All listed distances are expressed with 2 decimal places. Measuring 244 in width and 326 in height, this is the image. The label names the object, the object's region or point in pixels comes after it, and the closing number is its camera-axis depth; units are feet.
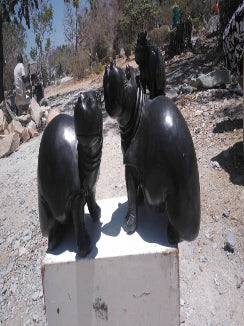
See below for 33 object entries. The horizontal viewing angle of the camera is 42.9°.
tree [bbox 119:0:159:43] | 44.68
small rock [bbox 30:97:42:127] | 19.12
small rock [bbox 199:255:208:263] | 7.69
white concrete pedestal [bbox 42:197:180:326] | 4.38
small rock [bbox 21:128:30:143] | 17.26
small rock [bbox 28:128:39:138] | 17.54
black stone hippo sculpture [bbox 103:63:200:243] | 4.06
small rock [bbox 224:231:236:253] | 7.83
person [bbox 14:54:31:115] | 21.46
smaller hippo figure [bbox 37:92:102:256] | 4.17
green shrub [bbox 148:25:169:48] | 41.32
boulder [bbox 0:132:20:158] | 15.81
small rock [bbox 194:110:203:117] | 14.28
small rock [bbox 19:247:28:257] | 8.79
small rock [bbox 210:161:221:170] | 10.56
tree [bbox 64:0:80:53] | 56.13
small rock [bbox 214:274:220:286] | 7.24
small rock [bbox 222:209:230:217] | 8.74
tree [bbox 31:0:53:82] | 48.62
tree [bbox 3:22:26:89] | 51.28
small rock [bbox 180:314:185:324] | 6.54
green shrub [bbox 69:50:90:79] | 42.01
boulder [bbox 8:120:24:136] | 17.45
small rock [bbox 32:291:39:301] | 7.43
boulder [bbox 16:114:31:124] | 20.05
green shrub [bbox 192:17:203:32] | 43.48
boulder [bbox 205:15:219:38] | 36.00
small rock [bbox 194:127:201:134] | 13.05
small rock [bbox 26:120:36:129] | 18.03
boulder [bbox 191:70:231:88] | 16.81
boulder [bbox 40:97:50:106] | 24.44
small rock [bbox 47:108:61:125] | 18.26
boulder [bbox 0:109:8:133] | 17.53
